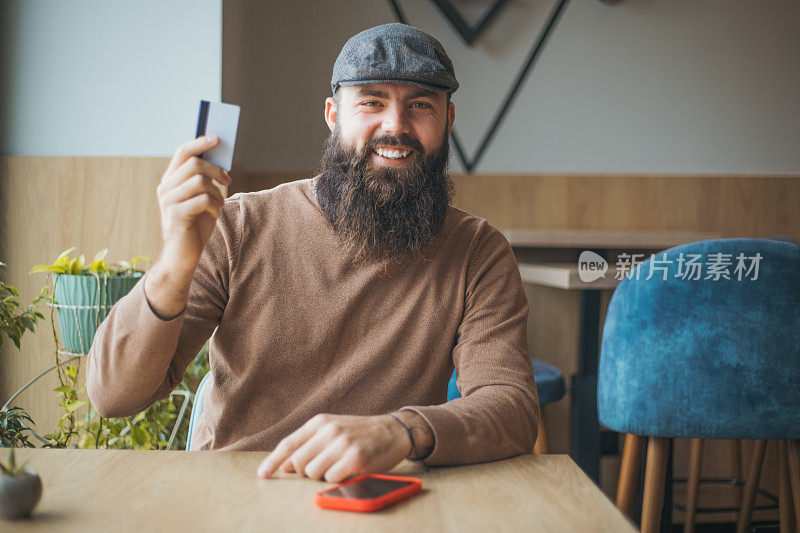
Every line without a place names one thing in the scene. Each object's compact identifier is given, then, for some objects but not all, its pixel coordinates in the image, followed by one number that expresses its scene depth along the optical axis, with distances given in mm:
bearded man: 1078
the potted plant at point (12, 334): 1734
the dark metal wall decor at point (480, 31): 3277
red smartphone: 716
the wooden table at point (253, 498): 684
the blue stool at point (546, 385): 2131
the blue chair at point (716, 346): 1589
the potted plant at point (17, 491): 662
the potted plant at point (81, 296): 1958
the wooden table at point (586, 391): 2541
